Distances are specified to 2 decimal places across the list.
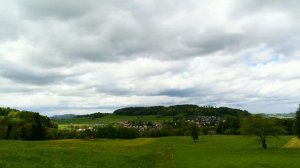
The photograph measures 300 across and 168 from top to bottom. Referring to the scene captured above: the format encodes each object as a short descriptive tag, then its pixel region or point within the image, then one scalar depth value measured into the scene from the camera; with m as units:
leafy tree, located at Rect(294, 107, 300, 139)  55.12
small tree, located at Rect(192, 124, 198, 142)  90.18
